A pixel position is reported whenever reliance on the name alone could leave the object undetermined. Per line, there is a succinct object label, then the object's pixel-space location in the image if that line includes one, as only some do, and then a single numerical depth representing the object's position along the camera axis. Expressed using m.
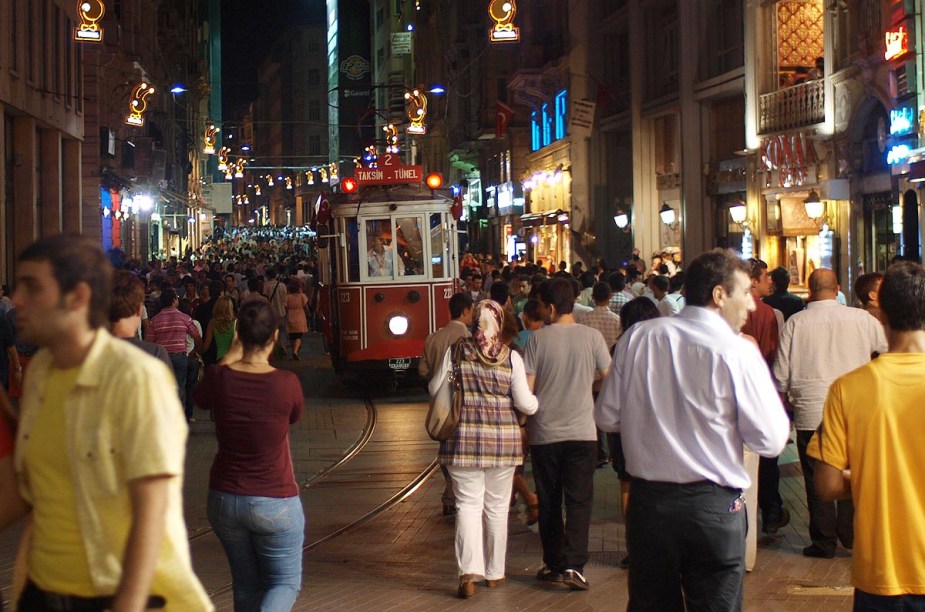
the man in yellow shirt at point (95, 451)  3.21
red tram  19.17
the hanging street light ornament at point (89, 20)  25.75
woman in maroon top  5.77
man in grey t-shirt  7.98
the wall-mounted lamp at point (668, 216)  33.38
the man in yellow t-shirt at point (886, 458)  4.30
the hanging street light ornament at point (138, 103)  37.20
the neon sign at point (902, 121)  19.81
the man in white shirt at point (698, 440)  4.85
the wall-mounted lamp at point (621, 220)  36.62
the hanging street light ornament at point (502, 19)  25.48
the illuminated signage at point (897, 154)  19.53
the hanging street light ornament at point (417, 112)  40.03
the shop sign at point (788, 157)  25.03
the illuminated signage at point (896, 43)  19.28
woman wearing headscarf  7.80
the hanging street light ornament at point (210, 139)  47.56
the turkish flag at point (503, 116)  49.76
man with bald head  8.58
